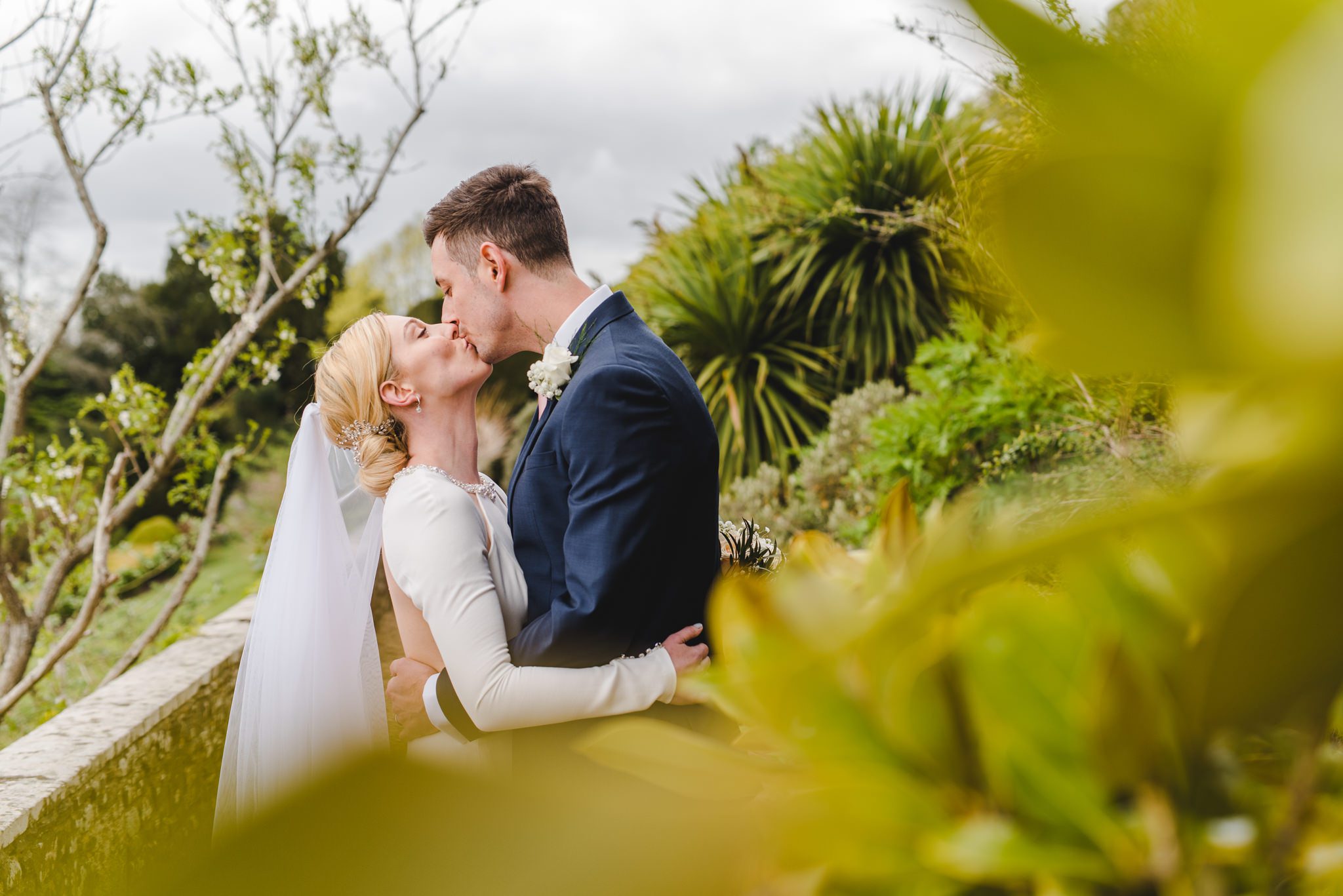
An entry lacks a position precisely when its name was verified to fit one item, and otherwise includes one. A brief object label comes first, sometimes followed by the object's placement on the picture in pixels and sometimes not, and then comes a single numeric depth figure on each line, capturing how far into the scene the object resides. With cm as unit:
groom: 193
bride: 193
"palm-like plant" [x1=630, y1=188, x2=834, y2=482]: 693
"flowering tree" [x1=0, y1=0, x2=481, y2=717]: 454
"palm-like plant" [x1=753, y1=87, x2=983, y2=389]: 696
